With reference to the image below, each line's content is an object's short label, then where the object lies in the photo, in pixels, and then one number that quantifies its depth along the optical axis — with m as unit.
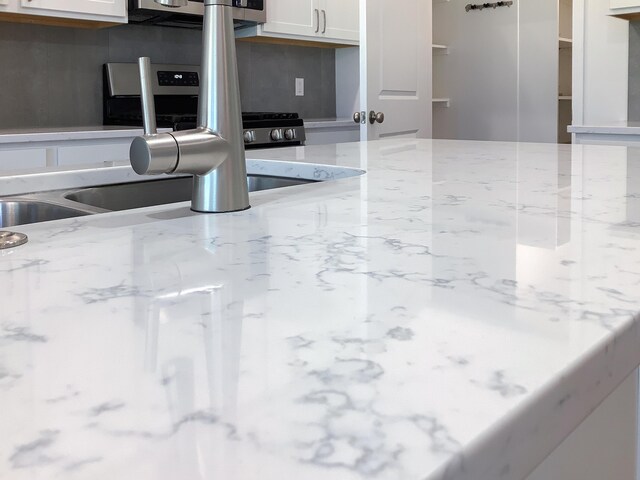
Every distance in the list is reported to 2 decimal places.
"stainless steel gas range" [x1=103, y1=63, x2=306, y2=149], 3.21
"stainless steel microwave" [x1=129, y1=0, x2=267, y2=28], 2.93
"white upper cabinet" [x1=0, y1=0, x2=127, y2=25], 2.60
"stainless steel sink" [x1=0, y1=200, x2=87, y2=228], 1.06
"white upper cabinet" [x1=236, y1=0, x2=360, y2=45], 3.50
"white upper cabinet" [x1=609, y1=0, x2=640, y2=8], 3.02
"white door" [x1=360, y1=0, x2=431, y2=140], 3.58
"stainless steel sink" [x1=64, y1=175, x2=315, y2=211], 1.22
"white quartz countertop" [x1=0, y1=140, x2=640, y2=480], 0.28
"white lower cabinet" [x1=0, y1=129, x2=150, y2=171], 2.46
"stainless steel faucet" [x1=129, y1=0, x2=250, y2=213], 0.75
